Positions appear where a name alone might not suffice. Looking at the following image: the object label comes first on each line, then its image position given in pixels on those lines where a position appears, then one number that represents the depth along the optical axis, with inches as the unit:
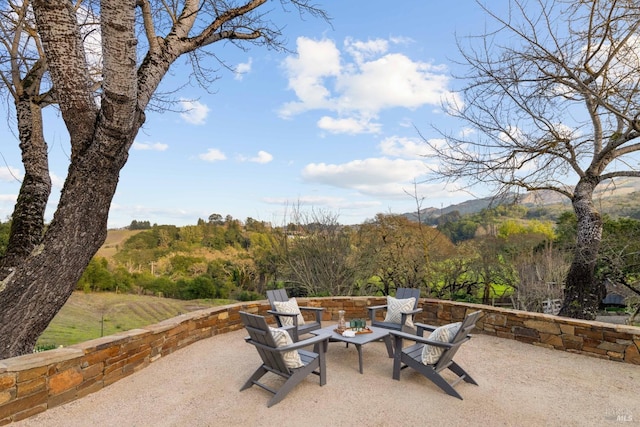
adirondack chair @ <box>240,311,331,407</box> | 123.3
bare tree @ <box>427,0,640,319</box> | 204.2
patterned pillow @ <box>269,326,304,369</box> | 126.1
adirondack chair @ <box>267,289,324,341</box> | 186.4
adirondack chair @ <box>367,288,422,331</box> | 193.6
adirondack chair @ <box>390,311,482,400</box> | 131.0
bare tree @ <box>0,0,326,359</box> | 121.9
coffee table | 154.1
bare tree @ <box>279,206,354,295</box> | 357.1
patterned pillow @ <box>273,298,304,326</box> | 195.9
